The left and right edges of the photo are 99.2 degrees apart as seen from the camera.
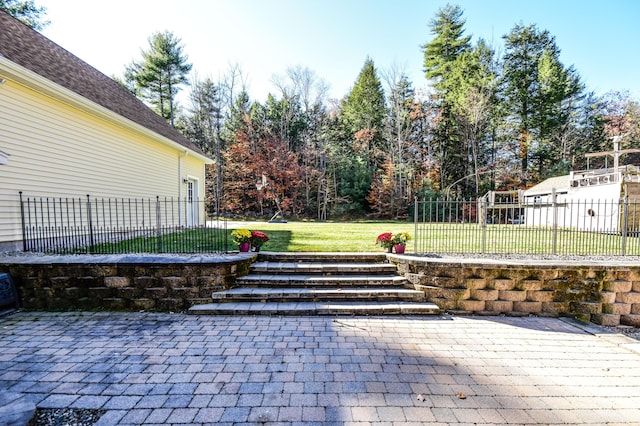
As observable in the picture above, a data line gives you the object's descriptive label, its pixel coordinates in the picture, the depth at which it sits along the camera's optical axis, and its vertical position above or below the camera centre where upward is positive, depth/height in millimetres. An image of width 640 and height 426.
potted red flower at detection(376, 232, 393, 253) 5656 -811
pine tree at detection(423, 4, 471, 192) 23547 +10233
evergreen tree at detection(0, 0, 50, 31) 13020 +9615
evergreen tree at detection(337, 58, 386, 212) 23859 +5947
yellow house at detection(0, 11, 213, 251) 5453 +1888
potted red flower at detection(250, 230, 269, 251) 5645 -738
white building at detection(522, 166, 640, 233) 10922 +498
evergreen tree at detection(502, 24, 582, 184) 22281 +8710
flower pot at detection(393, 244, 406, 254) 5559 -945
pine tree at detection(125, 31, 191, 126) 23016 +11526
